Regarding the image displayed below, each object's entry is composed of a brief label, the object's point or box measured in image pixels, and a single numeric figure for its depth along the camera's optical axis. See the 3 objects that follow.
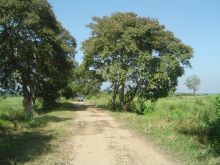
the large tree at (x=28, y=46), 34.03
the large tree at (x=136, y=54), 36.62
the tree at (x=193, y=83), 170.75
